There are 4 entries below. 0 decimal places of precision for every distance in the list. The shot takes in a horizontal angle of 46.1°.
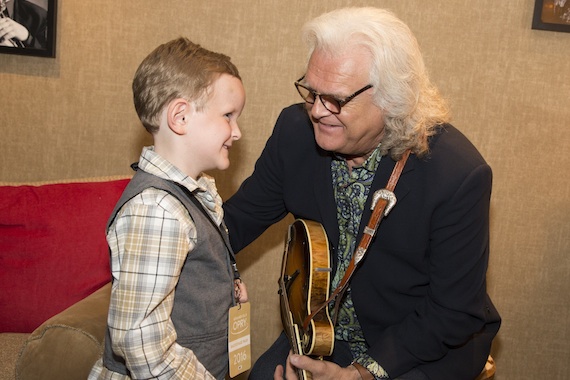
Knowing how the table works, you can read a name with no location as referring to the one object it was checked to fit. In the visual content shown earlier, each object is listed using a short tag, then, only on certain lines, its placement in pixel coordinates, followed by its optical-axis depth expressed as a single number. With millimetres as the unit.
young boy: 1445
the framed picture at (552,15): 2617
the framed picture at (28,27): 2641
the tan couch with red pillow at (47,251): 2305
